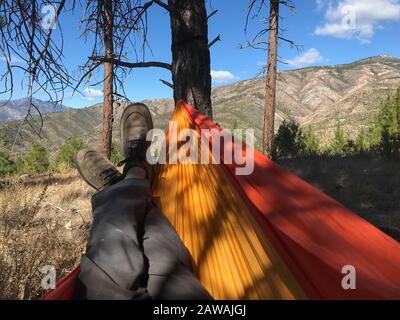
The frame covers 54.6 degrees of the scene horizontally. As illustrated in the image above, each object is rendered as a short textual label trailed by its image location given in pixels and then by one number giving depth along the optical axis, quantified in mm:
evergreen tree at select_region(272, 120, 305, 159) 14328
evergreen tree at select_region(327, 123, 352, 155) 37778
